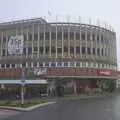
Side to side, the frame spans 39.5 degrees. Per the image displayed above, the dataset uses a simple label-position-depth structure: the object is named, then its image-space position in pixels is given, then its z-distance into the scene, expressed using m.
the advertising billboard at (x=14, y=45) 32.22
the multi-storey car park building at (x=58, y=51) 31.87
